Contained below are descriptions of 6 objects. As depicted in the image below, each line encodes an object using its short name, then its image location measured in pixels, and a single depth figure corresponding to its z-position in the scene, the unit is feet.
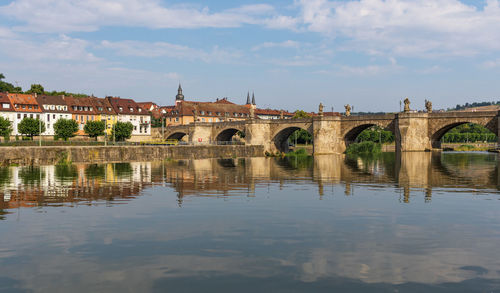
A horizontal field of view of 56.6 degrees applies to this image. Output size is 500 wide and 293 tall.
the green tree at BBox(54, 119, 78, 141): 306.96
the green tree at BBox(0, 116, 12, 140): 271.69
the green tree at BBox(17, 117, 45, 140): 294.09
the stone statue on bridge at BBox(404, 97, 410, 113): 240.32
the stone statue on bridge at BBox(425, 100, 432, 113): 243.91
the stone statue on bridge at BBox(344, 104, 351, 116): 271.69
